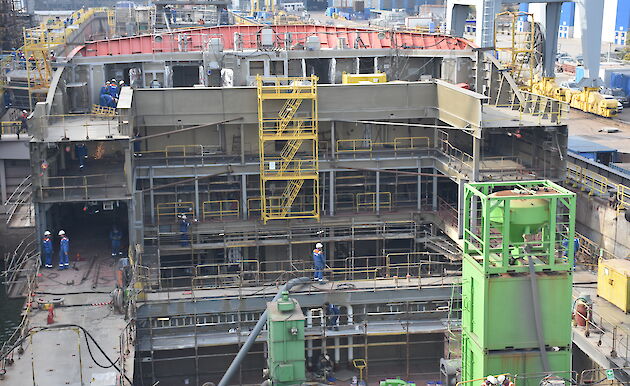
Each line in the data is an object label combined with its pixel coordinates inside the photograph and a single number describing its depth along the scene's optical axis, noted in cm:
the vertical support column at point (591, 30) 5319
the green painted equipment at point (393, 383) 1862
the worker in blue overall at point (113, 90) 3409
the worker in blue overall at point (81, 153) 3212
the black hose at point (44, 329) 2064
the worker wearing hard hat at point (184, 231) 3134
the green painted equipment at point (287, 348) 1930
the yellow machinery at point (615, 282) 2420
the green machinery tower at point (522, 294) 1722
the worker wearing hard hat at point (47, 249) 2772
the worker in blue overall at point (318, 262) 2755
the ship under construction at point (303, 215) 1878
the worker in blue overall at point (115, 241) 2906
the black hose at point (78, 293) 2541
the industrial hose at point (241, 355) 1894
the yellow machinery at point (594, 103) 5725
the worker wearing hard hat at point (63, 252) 2738
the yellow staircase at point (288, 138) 3109
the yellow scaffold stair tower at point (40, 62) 4141
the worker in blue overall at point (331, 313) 2628
